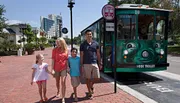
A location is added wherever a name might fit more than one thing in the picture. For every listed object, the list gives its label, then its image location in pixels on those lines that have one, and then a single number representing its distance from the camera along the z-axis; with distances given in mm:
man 5246
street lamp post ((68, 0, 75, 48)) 13113
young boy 5105
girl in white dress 4980
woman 4973
